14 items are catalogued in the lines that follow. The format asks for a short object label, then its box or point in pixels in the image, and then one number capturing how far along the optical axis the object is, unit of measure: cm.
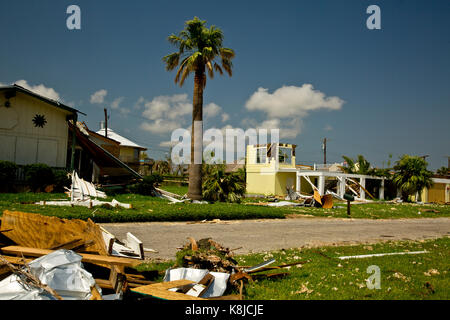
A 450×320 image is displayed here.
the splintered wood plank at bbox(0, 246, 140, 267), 425
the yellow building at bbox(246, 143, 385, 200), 3303
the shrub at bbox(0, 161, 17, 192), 1577
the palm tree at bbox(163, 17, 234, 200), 1992
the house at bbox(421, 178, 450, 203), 3556
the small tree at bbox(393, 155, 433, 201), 3170
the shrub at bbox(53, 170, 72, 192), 1745
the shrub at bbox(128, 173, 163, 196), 2030
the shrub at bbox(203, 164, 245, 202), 2053
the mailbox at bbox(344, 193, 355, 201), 1653
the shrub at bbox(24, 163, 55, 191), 1670
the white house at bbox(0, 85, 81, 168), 1775
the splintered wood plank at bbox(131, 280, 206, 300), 357
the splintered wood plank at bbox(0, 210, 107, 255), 495
